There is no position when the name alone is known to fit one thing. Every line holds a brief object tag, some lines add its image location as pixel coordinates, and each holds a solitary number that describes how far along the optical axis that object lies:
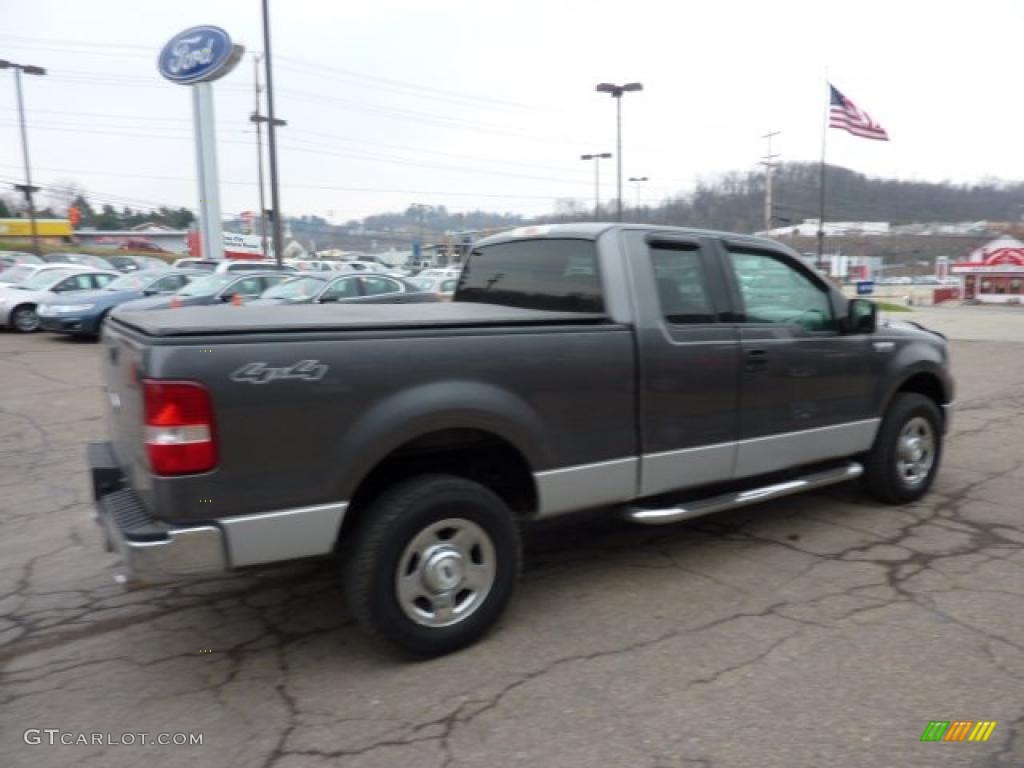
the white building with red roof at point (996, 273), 34.47
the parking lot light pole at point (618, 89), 30.42
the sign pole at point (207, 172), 34.38
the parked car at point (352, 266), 32.35
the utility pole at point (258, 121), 38.86
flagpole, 39.53
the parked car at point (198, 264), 24.61
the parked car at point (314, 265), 32.22
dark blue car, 15.56
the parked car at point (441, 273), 28.82
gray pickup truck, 2.87
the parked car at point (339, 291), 14.68
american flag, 26.95
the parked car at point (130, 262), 45.28
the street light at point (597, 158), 41.72
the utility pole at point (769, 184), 50.12
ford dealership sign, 32.78
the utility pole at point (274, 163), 20.97
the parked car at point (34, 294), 17.05
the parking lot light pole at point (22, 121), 34.12
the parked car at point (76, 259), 40.73
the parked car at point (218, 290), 15.11
